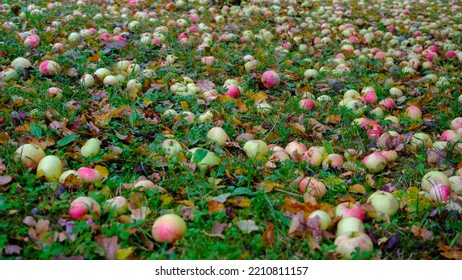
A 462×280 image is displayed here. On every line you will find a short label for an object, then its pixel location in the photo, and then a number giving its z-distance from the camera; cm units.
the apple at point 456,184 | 290
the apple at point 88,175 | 274
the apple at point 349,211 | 256
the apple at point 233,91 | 416
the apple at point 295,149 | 320
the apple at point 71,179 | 268
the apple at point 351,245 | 231
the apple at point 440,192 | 278
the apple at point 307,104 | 399
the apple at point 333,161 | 314
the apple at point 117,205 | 250
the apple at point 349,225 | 244
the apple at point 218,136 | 330
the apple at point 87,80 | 407
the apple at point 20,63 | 429
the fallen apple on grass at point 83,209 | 245
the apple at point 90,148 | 303
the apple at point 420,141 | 345
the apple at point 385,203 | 267
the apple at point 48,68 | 423
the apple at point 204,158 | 299
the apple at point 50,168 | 274
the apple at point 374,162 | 313
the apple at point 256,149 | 318
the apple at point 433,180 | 290
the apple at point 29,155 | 283
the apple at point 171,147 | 311
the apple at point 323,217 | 248
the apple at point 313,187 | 279
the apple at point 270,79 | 445
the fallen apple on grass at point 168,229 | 237
